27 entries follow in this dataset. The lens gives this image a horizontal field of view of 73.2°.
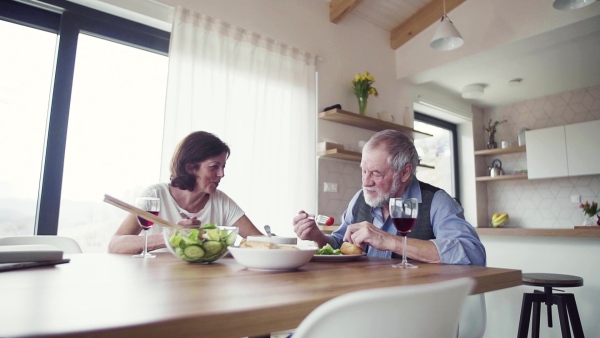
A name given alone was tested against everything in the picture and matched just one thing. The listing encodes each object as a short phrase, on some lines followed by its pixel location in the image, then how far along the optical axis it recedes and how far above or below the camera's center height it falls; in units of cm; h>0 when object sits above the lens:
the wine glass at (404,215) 115 +1
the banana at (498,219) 513 +0
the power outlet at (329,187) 366 +27
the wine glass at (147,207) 129 +2
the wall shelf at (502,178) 500 +53
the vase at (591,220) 446 +1
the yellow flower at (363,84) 386 +126
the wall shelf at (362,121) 361 +91
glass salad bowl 111 -8
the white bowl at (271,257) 95 -10
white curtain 281 +80
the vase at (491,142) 562 +107
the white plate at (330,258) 126 -13
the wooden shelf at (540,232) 212 -7
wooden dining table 46 -13
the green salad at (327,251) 135 -12
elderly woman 203 +14
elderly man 129 +0
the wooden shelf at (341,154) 348 +54
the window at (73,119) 242 +60
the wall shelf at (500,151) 515 +90
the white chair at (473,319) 136 -34
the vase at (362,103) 387 +109
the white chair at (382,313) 46 -11
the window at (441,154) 554 +90
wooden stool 198 -41
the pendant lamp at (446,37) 312 +142
